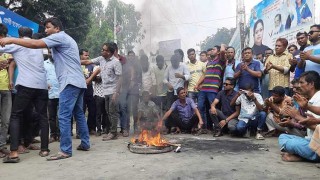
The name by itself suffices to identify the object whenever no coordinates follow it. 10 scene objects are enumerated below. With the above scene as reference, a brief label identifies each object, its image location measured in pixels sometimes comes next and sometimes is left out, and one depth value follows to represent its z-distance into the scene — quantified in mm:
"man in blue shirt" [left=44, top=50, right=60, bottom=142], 6531
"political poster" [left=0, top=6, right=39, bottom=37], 9125
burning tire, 5078
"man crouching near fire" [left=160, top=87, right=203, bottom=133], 7668
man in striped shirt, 7609
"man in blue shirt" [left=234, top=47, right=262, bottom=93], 7051
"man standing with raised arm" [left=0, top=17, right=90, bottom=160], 4922
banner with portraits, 9422
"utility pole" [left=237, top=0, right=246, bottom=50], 17509
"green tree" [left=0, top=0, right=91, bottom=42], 19234
